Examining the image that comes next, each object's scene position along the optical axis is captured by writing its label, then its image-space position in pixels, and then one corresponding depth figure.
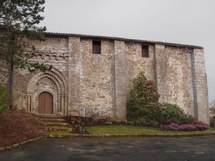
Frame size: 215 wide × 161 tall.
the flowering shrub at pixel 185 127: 17.08
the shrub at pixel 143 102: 18.59
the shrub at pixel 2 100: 11.14
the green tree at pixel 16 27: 13.55
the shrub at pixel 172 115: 18.21
